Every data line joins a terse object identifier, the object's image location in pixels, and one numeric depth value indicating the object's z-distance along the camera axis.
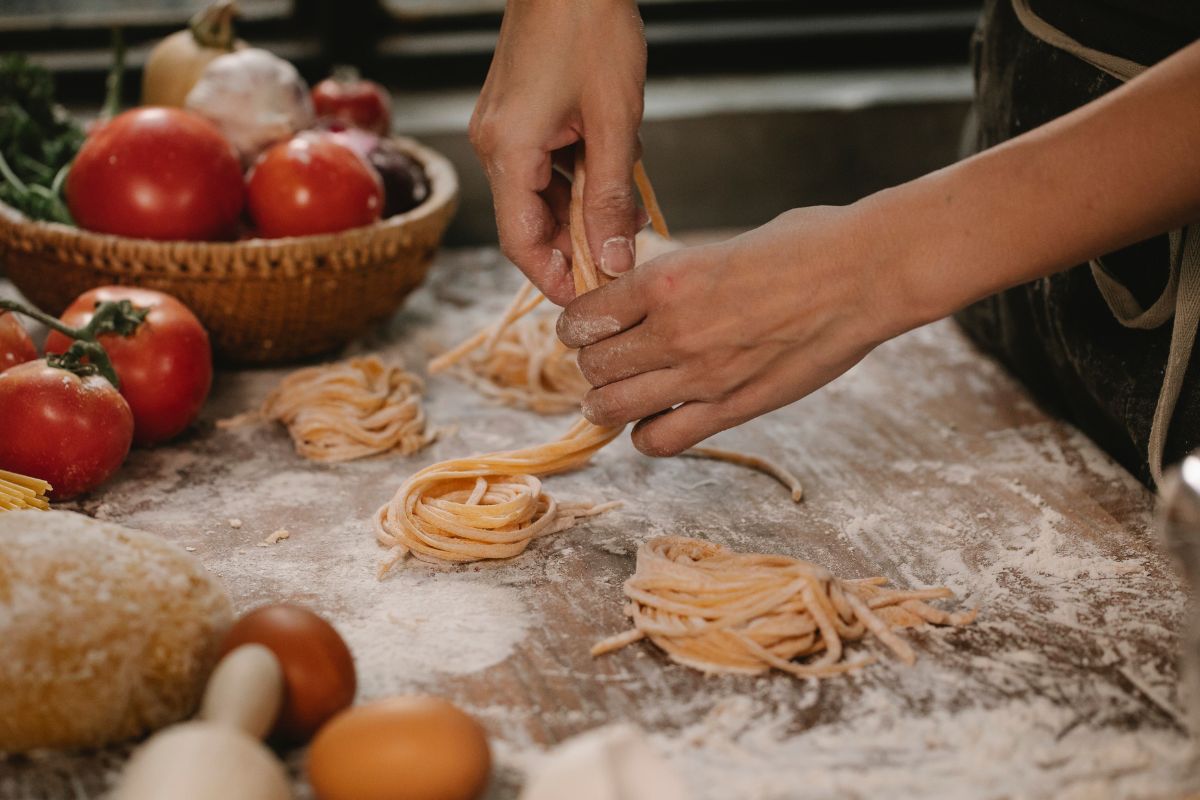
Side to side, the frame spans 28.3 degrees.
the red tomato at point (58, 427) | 1.16
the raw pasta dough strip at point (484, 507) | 1.15
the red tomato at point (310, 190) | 1.31
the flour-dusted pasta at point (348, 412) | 1.25
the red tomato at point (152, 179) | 1.29
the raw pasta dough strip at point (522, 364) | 1.31
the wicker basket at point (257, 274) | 1.28
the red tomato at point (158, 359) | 1.22
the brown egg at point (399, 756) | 0.97
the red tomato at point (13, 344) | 1.21
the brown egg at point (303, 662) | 1.01
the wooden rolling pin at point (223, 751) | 0.94
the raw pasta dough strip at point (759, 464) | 1.21
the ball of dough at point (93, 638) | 1.01
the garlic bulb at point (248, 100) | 1.36
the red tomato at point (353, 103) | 1.47
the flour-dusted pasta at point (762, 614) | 1.07
